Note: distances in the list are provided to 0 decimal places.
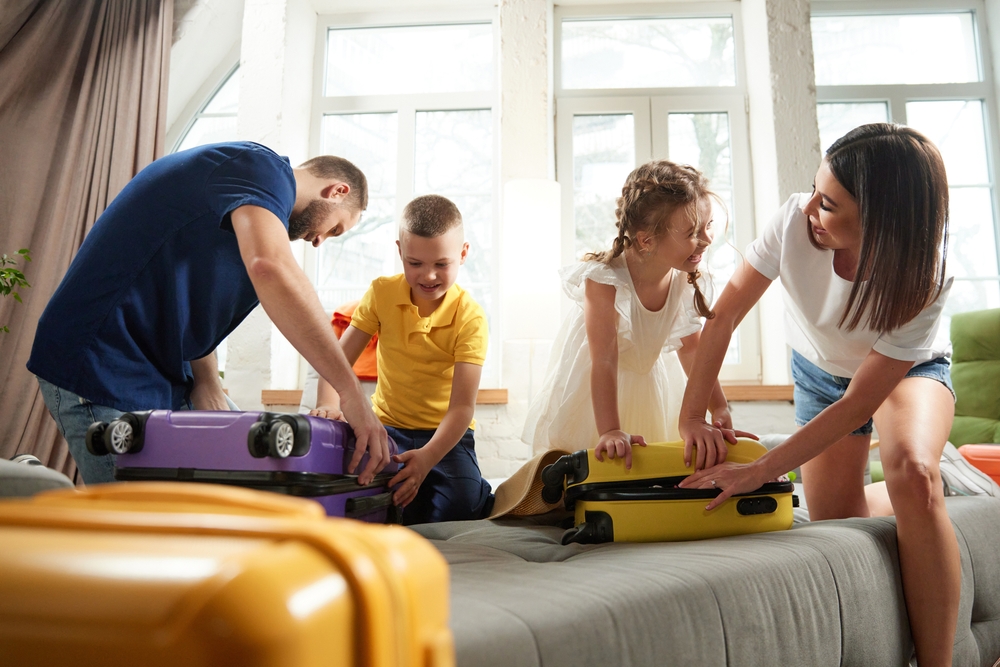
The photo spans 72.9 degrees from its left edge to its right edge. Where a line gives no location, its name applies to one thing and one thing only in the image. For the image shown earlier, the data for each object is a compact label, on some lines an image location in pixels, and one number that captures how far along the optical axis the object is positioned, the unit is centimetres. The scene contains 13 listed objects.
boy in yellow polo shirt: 146
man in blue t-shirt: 98
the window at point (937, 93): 320
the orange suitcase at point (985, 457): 174
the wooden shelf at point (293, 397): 270
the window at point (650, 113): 314
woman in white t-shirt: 99
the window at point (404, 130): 324
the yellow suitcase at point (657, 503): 96
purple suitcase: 83
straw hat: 129
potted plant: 207
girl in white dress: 139
